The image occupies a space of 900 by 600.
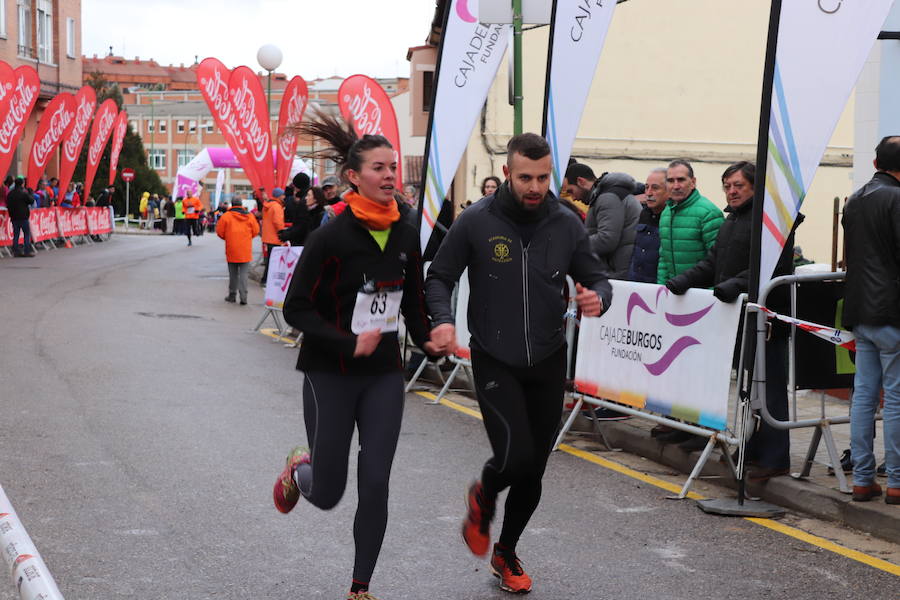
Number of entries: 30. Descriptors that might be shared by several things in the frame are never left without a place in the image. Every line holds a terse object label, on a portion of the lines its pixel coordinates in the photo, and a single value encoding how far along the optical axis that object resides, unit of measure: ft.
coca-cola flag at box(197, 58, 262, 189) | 81.46
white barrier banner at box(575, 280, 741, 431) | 23.61
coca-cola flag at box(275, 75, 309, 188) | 79.10
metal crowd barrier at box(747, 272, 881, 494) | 22.14
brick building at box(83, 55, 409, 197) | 365.81
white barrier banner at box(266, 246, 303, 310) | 49.57
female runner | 15.58
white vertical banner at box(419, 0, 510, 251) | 37.27
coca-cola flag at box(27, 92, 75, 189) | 103.30
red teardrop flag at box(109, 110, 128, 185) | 122.01
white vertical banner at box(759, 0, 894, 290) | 21.11
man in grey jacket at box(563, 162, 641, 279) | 31.42
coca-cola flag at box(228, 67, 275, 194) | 81.25
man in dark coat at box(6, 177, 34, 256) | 94.43
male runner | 16.61
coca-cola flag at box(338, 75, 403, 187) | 62.75
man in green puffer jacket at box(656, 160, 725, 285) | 26.91
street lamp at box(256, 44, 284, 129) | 87.15
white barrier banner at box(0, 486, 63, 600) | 9.34
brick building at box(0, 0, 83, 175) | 144.46
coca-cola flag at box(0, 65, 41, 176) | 90.48
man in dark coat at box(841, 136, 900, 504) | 20.52
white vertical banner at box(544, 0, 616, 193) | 32.14
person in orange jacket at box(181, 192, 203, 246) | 153.07
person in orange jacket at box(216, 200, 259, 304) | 63.62
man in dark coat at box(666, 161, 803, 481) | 23.20
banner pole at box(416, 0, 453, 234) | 37.45
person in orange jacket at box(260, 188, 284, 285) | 70.03
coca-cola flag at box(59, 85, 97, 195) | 109.50
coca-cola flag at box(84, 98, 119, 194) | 114.83
